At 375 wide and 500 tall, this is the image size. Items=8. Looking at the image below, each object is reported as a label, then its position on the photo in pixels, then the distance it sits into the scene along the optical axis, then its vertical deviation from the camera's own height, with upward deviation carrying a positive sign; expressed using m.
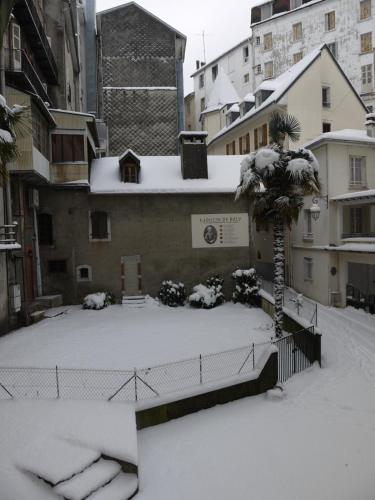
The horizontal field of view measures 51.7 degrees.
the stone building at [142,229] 22.45 +0.12
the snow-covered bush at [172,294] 22.25 -3.70
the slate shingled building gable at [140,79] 32.56 +12.88
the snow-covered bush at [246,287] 22.06 -3.42
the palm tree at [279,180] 15.16 +1.84
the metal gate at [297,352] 13.37 -4.61
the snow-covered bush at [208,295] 21.77 -3.75
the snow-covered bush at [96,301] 21.52 -3.83
